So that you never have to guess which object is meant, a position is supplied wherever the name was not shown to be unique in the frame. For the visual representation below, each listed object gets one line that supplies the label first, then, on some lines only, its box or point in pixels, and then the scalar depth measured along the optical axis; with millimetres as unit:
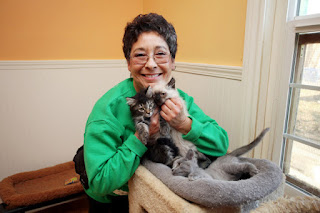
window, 1266
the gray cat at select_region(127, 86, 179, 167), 1163
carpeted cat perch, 836
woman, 1041
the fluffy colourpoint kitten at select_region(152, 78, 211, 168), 1196
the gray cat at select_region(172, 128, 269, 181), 1033
